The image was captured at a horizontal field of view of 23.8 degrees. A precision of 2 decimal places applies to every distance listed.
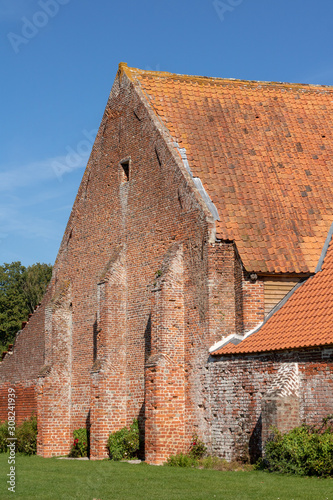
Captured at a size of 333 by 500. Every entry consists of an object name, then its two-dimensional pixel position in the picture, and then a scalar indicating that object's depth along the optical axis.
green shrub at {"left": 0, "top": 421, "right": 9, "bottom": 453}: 30.36
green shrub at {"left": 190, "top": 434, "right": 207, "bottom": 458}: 20.80
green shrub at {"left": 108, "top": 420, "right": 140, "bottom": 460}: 23.31
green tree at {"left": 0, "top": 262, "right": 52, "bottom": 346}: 57.58
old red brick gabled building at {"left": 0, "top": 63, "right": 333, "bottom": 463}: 20.03
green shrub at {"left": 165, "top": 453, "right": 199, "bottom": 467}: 20.50
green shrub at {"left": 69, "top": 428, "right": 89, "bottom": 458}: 26.05
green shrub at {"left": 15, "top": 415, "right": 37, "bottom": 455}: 28.19
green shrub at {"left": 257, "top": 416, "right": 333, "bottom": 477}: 16.22
